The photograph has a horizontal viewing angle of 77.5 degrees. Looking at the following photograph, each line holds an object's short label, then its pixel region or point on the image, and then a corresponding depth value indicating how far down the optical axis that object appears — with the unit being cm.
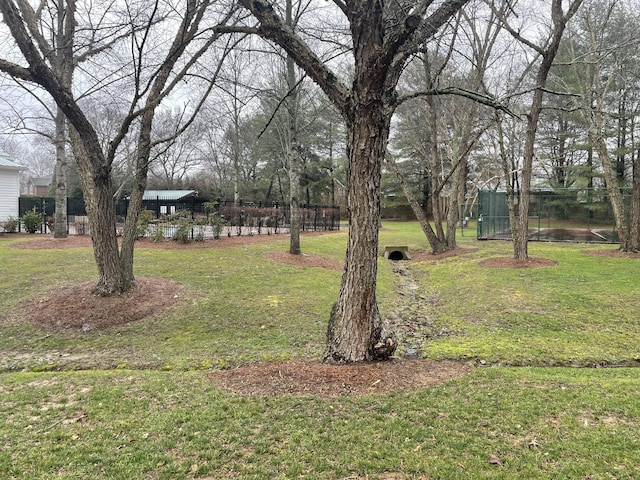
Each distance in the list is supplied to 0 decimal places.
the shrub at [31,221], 1588
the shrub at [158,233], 1340
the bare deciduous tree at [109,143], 590
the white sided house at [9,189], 1889
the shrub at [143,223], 1364
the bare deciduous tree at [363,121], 375
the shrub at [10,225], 1576
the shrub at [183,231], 1323
